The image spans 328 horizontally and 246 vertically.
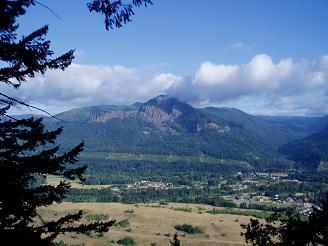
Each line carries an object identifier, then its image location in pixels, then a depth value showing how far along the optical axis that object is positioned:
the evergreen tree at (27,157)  10.60
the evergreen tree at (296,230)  23.85
